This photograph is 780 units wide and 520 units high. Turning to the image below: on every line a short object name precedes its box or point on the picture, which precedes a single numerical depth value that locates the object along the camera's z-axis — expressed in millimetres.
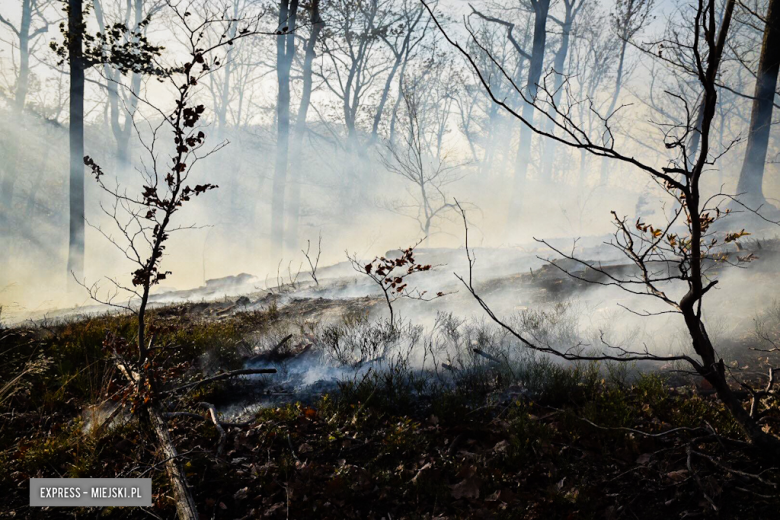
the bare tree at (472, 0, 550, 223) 15055
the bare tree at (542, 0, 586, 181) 17500
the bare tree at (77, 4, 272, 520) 3166
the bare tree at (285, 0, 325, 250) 14994
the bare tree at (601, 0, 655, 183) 15062
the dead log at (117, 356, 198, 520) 2312
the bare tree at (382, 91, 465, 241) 27227
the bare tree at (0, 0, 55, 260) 19672
